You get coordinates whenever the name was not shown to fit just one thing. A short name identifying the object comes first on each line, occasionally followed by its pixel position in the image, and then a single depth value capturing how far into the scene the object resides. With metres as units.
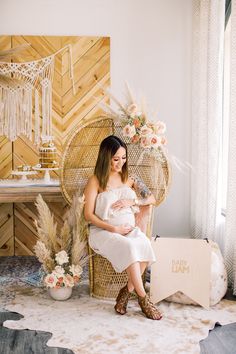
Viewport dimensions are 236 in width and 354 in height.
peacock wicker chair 3.47
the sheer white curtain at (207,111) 3.96
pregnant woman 3.16
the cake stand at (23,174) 4.34
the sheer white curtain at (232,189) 3.50
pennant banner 3.30
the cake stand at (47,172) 4.33
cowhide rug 2.70
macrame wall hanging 4.52
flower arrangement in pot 3.39
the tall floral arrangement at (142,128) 3.60
